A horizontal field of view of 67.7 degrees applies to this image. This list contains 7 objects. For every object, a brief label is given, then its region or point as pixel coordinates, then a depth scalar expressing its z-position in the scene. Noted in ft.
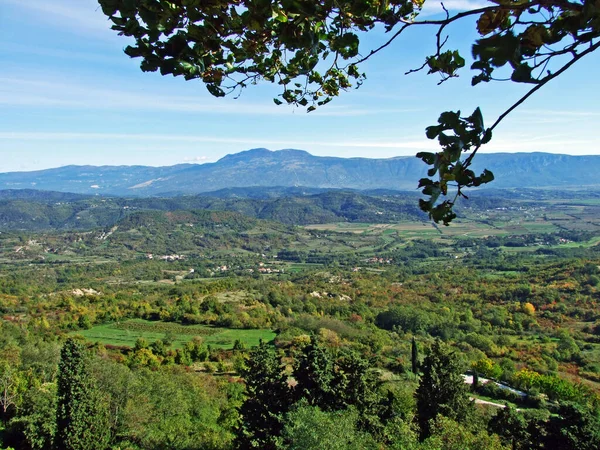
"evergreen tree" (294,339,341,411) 54.60
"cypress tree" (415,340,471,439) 58.95
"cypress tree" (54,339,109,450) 55.36
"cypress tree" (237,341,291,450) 51.75
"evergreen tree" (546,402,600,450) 48.52
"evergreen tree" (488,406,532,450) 54.65
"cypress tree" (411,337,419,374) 107.13
